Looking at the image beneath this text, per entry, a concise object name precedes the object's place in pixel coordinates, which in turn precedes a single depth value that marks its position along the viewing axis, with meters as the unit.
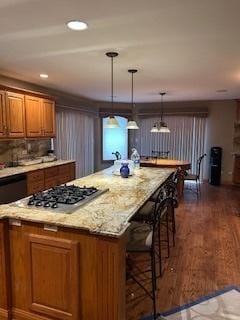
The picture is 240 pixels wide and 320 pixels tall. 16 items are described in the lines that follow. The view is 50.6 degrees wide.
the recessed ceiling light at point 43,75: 4.12
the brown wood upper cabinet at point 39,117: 4.51
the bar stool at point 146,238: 2.14
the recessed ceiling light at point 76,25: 2.15
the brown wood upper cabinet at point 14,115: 3.98
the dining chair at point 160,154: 7.70
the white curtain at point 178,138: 7.55
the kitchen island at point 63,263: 1.69
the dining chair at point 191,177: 5.80
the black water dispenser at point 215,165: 7.15
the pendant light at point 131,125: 3.97
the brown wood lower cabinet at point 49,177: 4.13
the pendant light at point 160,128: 5.64
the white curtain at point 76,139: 5.97
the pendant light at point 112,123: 3.61
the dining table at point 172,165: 5.60
